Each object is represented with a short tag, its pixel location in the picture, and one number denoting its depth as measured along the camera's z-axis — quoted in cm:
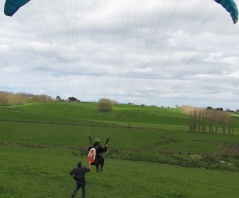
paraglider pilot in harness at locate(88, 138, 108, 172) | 1398
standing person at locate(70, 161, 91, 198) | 1287
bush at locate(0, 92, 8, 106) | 12440
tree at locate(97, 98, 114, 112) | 10831
